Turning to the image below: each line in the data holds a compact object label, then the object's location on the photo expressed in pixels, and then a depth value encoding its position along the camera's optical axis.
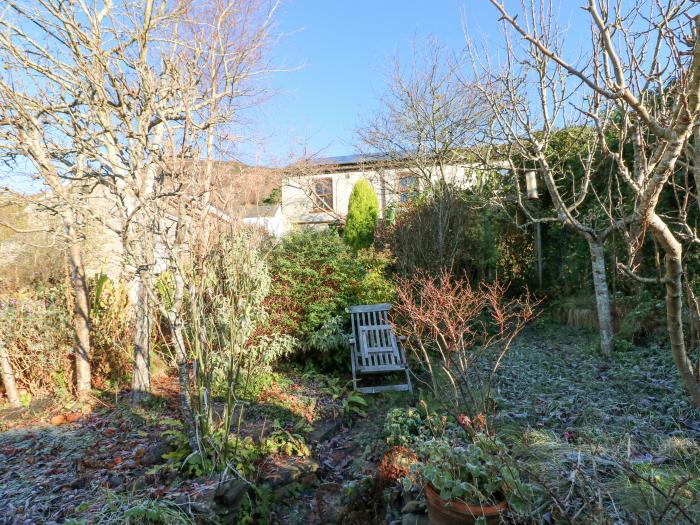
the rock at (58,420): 4.08
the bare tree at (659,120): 1.35
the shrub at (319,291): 5.85
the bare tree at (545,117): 4.72
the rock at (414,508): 2.64
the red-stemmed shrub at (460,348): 3.01
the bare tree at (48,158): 3.35
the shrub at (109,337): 5.02
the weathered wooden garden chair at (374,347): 5.26
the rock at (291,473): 3.14
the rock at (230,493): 2.55
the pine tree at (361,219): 11.62
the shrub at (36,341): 4.65
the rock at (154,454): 3.15
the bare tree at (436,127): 10.96
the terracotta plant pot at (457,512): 2.11
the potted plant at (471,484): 2.14
